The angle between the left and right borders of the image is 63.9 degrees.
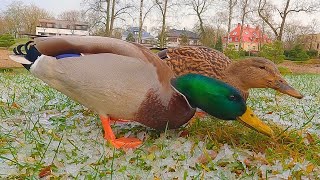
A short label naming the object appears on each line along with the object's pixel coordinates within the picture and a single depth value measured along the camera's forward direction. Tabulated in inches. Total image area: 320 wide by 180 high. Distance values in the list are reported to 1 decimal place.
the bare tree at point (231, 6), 816.7
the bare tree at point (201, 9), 888.1
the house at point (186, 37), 962.9
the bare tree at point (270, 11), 814.3
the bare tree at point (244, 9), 804.2
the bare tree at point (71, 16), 1104.0
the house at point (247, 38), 1250.9
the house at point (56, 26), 1064.9
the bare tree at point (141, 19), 636.9
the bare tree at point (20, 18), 1198.3
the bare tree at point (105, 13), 611.2
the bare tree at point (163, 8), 732.8
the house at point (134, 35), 833.3
